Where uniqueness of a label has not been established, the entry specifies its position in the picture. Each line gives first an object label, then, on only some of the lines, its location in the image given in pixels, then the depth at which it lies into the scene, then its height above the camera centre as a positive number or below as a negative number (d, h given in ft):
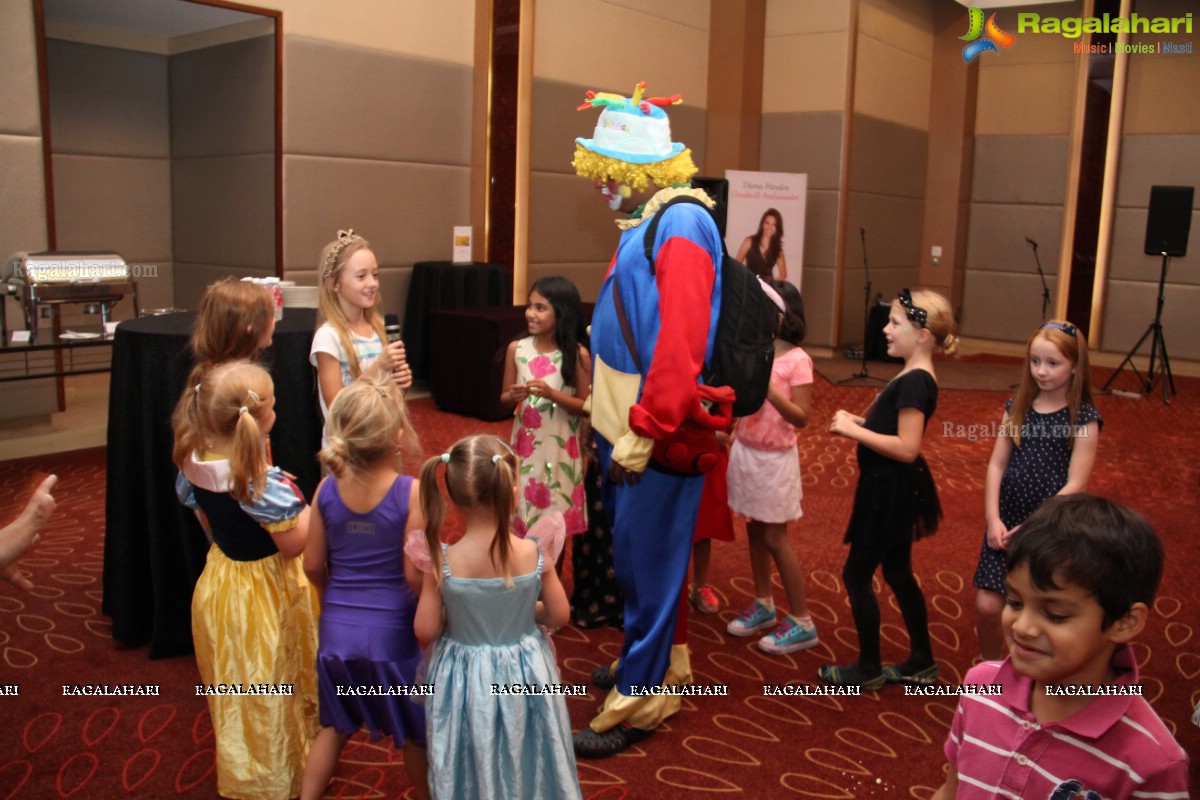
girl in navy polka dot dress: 7.68 -1.44
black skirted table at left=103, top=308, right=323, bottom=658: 9.14 -2.15
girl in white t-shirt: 9.13 -0.78
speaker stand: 25.59 -2.47
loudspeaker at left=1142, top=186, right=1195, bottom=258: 27.09 +1.41
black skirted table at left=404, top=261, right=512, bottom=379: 22.44 -1.12
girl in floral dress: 9.76 -1.51
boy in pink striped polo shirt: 3.76 -1.54
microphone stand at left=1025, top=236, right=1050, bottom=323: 31.25 -0.76
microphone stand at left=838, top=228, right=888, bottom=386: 27.66 -1.88
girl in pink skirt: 9.84 -2.17
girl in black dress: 8.39 -1.90
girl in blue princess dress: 5.90 -2.43
